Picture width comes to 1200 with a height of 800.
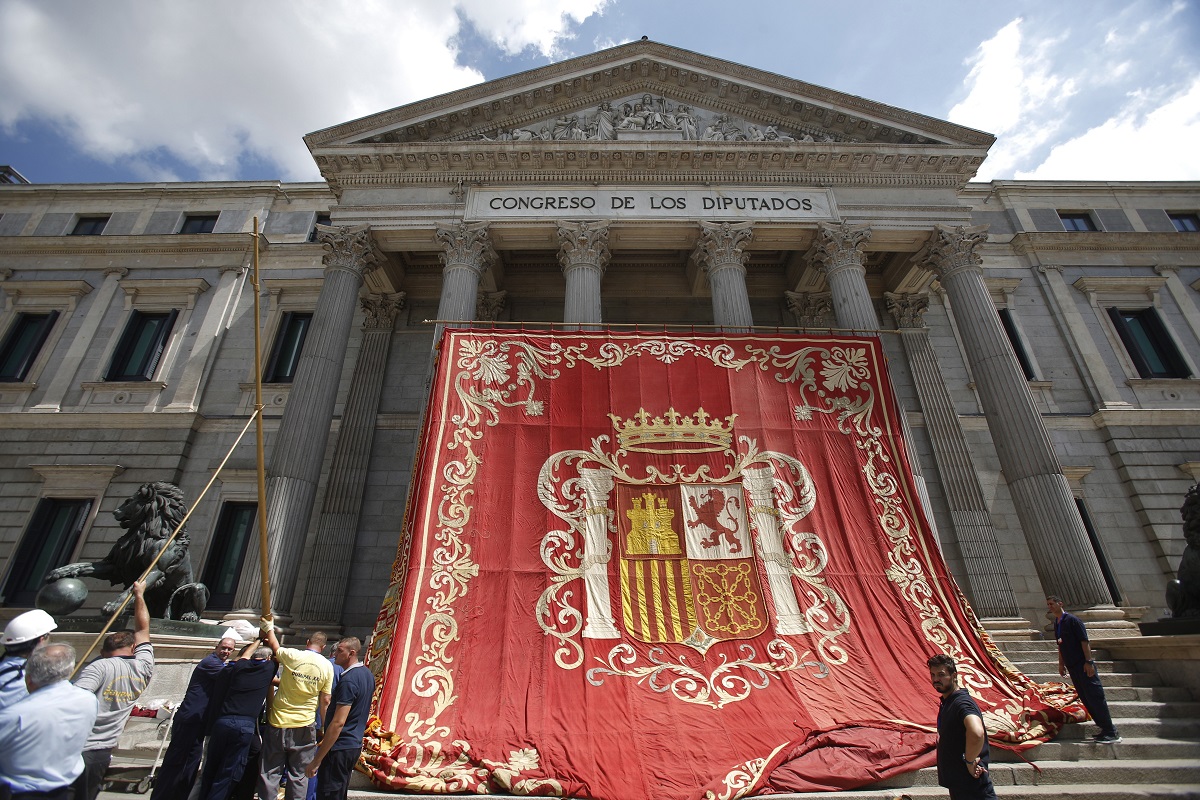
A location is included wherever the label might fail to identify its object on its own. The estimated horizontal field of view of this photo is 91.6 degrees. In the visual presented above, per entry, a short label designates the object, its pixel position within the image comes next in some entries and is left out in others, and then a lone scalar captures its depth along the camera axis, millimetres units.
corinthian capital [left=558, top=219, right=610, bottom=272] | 13469
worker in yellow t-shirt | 4477
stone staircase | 5273
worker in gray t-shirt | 3895
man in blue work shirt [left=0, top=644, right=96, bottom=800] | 3000
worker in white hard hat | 3484
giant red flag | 5855
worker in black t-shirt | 3691
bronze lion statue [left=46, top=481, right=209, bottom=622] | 8828
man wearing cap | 4297
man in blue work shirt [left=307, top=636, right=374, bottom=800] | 4348
